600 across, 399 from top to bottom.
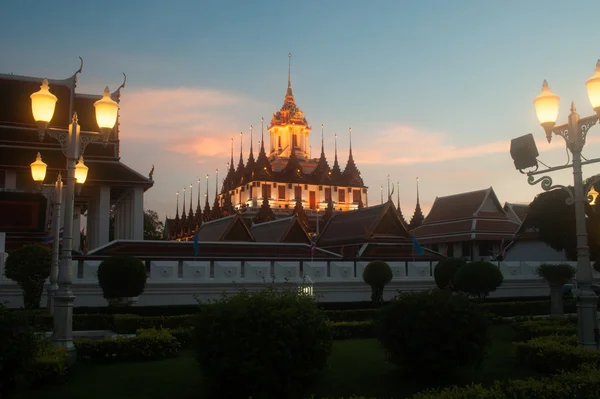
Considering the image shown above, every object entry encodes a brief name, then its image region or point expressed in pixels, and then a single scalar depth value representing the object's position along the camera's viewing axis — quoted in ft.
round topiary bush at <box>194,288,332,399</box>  24.63
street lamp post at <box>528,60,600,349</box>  32.19
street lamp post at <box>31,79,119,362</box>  31.86
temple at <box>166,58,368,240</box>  275.00
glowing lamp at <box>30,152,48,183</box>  48.21
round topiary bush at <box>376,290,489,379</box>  28.84
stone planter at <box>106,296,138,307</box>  57.26
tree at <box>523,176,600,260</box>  109.70
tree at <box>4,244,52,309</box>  54.44
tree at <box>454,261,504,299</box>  59.82
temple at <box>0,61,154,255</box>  94.17
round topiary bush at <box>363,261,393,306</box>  66.59
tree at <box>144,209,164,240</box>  271.28
